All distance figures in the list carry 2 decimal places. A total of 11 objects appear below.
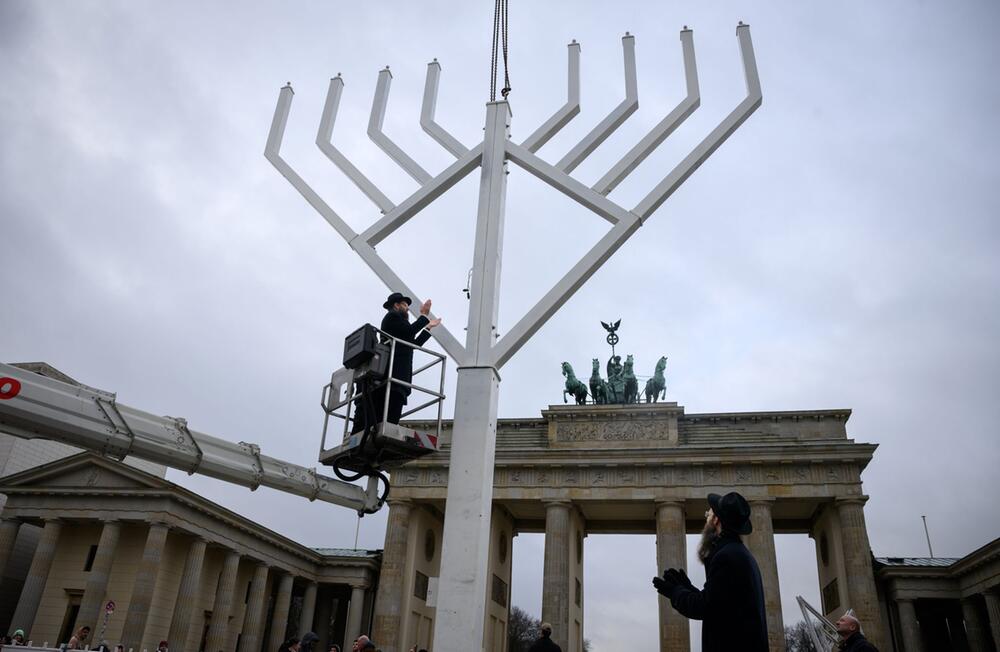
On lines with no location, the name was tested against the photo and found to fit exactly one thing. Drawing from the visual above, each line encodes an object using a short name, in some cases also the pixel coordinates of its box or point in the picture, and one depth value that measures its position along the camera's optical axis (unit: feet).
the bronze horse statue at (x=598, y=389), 114.01
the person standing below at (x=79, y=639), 49.60
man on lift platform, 15.70
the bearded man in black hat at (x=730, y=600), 10.18
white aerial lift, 14.79
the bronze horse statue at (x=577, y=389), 114.93
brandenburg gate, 95.50
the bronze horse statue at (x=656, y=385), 112.06
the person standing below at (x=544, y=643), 22.52
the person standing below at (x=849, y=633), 17.03
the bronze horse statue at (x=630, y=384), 113.19
